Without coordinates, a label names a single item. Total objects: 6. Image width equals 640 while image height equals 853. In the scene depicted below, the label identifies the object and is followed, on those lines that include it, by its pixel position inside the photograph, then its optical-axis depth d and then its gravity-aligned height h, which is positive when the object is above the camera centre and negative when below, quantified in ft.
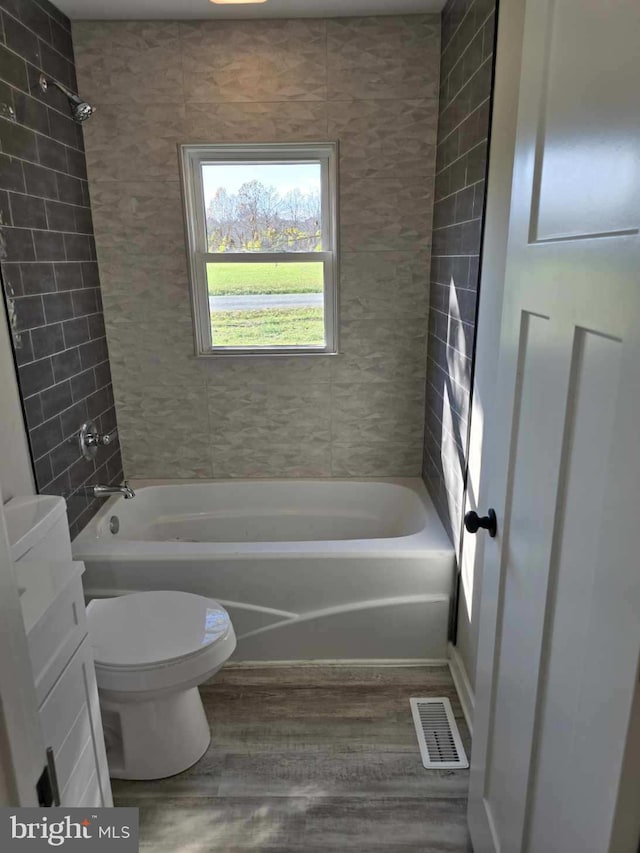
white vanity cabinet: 4.07 -3.02
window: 9.06 +0.23
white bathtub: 7.66 -4.18
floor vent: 6.32 -5.29
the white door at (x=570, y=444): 2.54 -0.98
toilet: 5.73 -3.96
